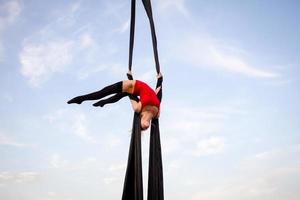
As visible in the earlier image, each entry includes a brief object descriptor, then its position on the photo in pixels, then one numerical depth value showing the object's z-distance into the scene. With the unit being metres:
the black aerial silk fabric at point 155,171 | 4.97
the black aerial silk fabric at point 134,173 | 4.68
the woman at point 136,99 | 5.26
